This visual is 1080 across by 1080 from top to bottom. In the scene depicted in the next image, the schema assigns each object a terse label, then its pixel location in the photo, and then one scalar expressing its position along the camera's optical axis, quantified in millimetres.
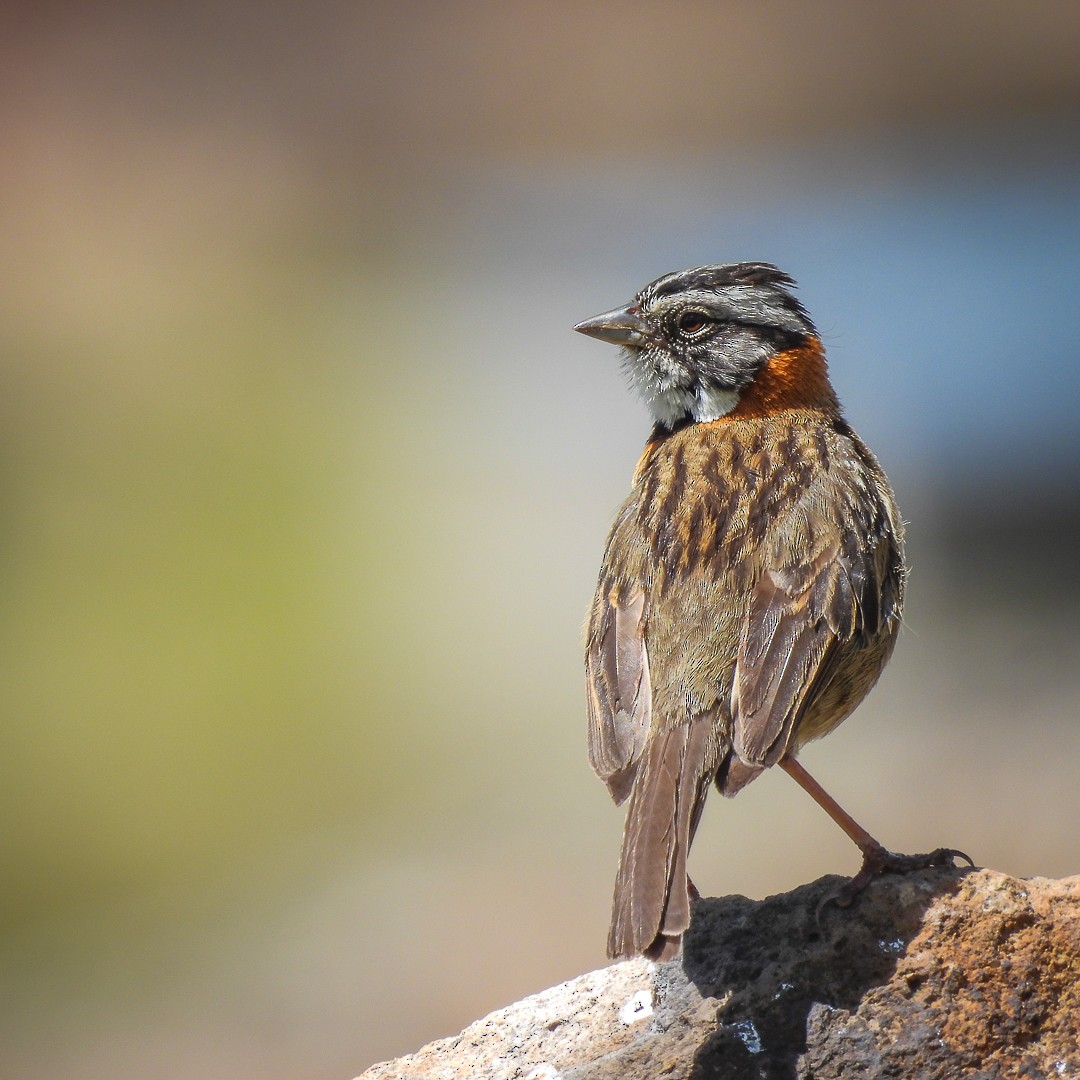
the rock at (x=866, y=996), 7973
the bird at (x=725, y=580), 8445
